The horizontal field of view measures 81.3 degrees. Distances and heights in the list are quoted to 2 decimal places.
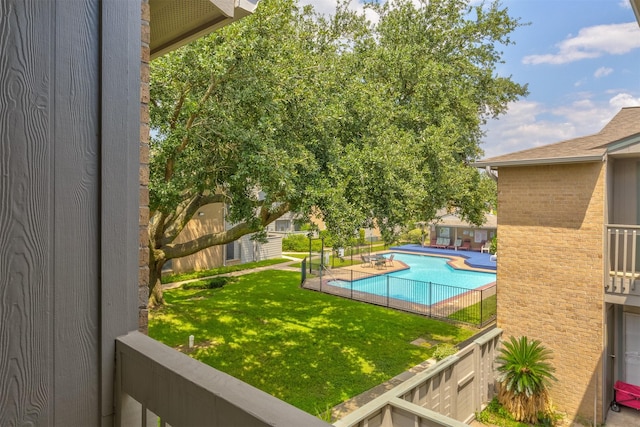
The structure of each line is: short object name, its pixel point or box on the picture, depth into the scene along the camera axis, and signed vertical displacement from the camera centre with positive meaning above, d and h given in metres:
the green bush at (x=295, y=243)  28.78 -2.60
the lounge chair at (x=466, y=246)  30.08 -2.88
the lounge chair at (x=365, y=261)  22.78 -3.18
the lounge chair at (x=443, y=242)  30.87 -2.67
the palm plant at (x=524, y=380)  7.00 -3.23
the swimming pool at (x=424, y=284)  15.72 -3.63
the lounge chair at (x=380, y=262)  22.11 -3.10
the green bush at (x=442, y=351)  8.74 -3.38
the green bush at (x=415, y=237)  33.13 -2.41
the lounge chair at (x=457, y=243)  30.07 -2.65
